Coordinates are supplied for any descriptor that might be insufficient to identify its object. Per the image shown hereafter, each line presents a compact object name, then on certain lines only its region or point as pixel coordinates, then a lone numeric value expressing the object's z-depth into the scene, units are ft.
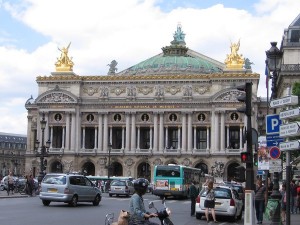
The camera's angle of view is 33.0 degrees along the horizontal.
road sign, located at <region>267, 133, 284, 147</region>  57.70
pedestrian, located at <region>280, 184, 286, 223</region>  74.85
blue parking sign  53.18
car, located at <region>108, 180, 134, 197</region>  148.88
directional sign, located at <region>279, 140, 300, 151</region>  42.12
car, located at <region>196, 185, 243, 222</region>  76.67
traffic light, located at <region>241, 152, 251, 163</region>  57.13
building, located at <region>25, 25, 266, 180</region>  268.48
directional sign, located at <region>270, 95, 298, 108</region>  44.16
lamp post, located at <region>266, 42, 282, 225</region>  64.49
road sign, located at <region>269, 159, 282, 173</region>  59.03
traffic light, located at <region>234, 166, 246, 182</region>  58.56
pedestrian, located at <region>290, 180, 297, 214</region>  96.98
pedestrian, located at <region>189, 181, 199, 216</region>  84.76
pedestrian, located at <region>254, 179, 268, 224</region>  72.39
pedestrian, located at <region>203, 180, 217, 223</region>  72.50
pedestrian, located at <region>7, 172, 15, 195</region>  129.41
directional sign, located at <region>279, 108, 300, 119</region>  42.32
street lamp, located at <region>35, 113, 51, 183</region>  149.95
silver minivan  91.02
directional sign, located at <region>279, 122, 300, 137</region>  41.52
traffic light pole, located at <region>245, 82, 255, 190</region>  55.23
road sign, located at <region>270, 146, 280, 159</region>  58.46
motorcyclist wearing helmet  34.55
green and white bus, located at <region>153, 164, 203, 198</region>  152.37
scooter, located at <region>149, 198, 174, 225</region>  35.95
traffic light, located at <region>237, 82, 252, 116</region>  58.73
